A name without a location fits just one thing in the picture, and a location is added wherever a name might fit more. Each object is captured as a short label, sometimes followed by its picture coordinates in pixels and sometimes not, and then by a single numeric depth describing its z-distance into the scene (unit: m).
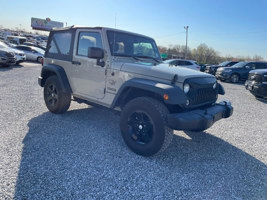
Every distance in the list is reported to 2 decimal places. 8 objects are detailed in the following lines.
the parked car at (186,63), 13.68
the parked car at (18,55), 14.35
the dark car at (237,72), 14.16
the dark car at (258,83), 7.83
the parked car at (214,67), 17.77
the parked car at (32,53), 18.47
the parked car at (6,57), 12.75
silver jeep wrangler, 2.91
